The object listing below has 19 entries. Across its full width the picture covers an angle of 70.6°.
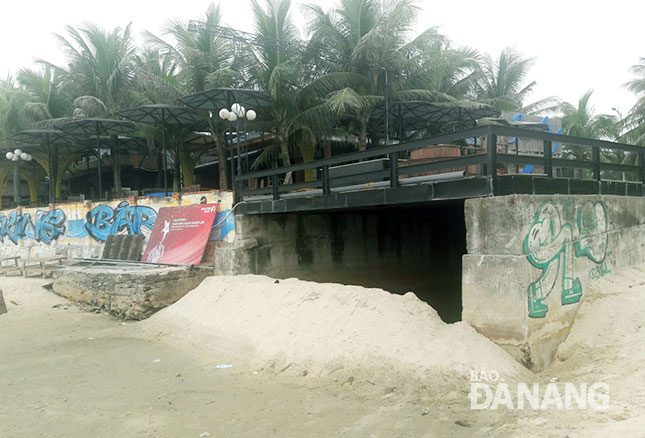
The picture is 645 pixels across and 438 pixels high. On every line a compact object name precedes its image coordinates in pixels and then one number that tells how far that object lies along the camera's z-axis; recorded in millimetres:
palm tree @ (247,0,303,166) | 17078
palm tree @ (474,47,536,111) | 25156
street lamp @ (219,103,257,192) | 12750
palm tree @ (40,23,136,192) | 22875
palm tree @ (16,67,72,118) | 26094
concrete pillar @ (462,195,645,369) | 5707
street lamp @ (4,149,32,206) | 26594
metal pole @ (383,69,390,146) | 15622
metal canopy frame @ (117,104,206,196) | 15909
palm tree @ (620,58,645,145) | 24859
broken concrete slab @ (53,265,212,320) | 10195
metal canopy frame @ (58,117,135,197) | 17609
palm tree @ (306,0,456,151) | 16734
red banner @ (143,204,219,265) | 11656
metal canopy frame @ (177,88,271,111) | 13430
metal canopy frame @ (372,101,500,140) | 16969
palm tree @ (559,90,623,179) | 27469
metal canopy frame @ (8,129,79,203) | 19125
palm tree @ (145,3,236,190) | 17828
